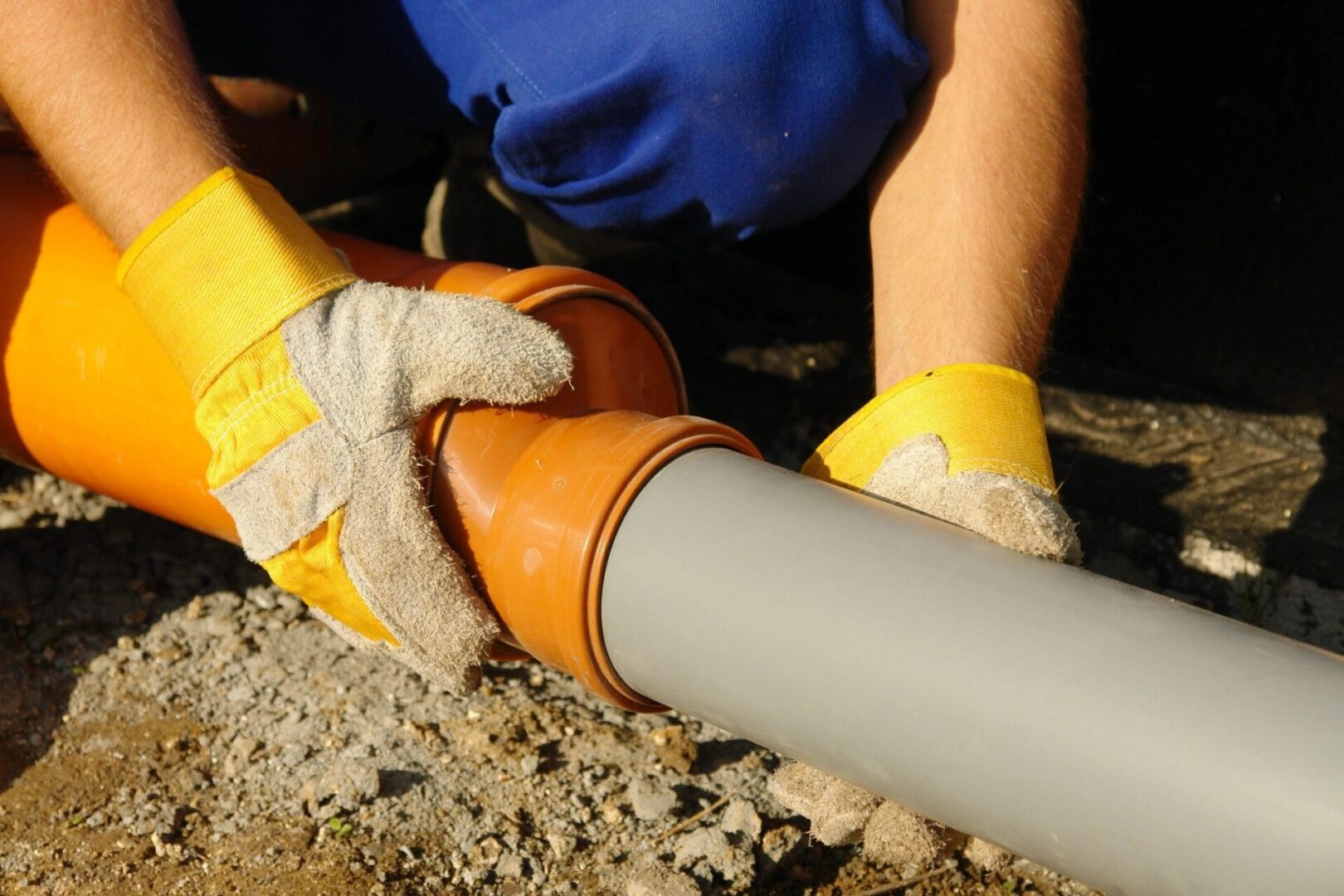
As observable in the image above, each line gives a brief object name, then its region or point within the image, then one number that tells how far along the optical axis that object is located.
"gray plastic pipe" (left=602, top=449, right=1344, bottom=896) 1.09
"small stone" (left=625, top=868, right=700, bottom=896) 1.30
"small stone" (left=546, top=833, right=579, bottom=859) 1.34
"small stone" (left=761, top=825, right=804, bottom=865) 1.33
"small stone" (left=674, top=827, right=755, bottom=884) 1.32
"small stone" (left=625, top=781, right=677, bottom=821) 1.36
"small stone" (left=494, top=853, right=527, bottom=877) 1.32
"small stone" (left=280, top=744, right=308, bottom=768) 1.39
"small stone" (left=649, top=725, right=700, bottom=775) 1.39
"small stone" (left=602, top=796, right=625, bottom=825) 1.36
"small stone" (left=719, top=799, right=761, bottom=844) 1.34
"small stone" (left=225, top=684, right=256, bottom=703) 1.43
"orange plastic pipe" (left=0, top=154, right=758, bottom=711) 1.22
